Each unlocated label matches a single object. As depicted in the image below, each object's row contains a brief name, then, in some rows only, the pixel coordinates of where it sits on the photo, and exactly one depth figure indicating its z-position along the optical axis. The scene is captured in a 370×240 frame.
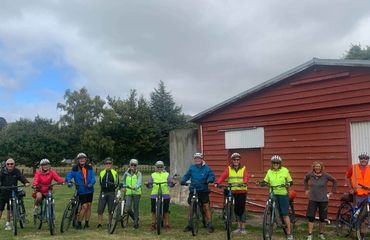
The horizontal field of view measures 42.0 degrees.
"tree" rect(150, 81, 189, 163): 51.26
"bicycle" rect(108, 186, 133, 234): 10.75
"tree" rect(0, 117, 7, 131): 95.43
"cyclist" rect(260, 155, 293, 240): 9.57
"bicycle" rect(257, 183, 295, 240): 9.14
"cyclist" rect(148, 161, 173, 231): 11.24
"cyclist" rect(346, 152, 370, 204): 9.66
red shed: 11.37
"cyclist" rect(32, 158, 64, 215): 11.17
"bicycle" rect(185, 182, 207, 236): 10.37
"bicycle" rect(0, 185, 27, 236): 10.66
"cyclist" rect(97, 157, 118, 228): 11.49
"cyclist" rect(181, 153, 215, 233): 10.91
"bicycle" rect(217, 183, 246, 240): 9.77
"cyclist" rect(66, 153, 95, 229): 11.31
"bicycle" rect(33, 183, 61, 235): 10.62
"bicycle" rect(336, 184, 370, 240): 9.48
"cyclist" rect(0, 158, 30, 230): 11.28
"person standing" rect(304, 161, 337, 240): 9.64
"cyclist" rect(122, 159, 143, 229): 11.55
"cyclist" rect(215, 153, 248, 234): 10.49
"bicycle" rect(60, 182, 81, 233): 11.10
